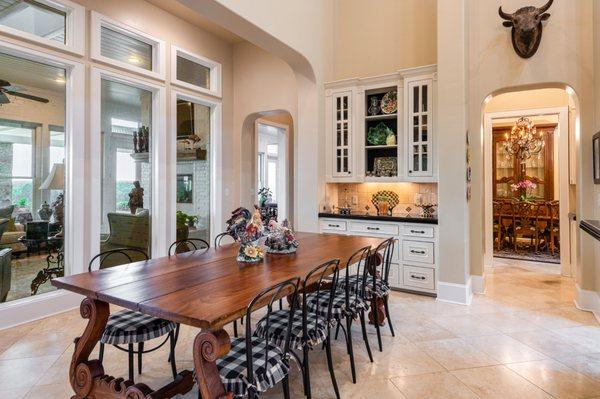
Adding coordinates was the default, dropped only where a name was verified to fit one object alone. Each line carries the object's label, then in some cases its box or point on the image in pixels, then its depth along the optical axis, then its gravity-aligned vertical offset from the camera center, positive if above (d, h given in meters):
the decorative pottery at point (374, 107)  4.84 +1.28
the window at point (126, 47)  4.03 +1.93
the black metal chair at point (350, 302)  2.43 -0.72
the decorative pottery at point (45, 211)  3.79 -0.09
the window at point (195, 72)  5.01 +1.97
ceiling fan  3.49 +1.11
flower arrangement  7.15 +0.25
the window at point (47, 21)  3.38 +1.84
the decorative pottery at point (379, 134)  4.79 +0.91
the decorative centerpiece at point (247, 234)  2.44 -0.22
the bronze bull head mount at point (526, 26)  3.87 +1.91
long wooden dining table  1.51 -0.45
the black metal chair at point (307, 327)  2.00 -0.74
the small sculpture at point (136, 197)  4.66 +0.06
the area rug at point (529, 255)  6.22 -1.02
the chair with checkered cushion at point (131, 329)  2.02 -0.74
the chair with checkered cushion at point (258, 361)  1.58 -0.77
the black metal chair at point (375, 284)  2.79 -0.68
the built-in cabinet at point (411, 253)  4.14 -0.62
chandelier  6.93 +1.19
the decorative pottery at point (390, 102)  4.68 +1.31
